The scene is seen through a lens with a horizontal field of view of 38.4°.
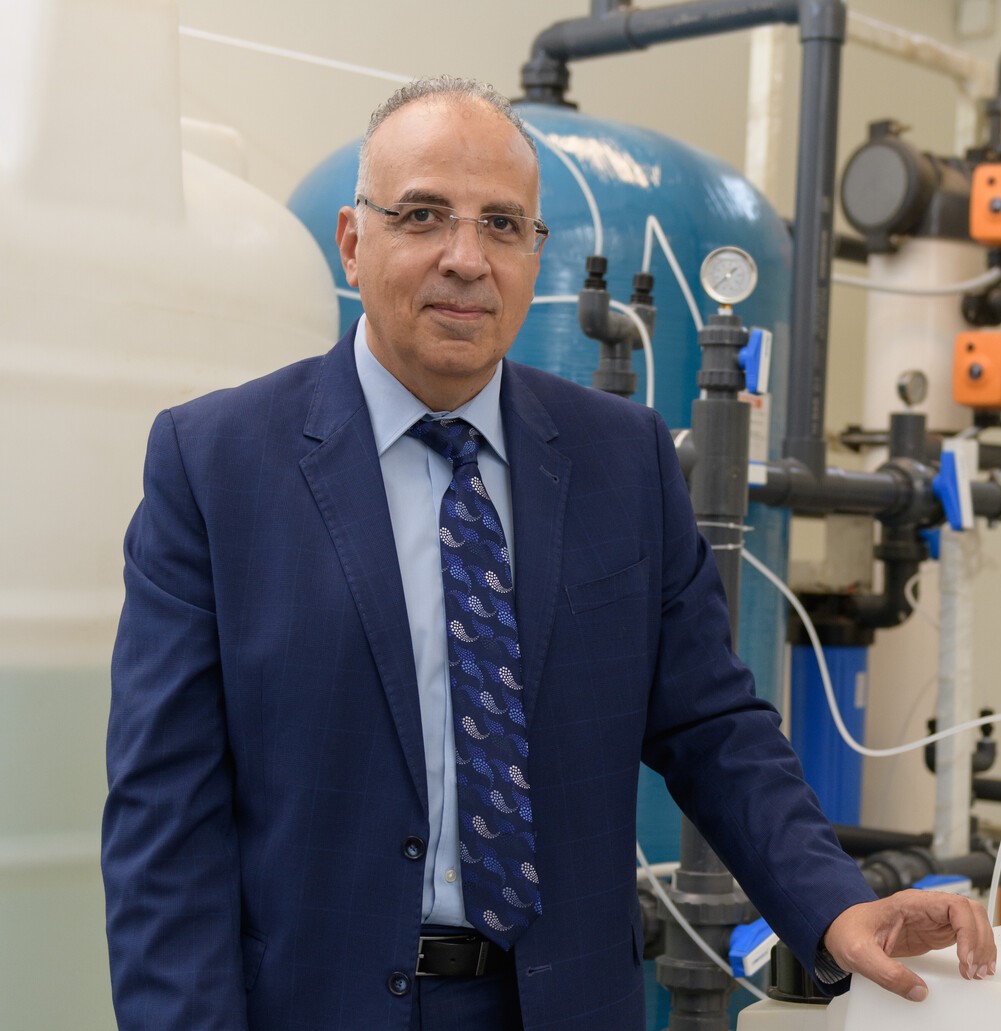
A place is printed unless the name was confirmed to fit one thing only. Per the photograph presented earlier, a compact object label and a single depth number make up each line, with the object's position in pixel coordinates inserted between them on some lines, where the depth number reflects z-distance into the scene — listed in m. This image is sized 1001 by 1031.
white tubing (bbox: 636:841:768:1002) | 1.91
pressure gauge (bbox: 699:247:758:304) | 2.05
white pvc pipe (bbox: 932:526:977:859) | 2.88
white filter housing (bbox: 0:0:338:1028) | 1.67
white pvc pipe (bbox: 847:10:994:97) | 3.46
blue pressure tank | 2.59
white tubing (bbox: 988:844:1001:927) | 1.41
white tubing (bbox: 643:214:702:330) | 2.52
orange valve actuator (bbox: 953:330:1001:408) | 3.37
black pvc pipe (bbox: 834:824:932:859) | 3.03
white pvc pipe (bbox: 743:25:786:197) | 3.59
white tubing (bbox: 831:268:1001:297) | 3.41
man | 1.13
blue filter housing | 3.25
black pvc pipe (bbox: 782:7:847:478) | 2.74
